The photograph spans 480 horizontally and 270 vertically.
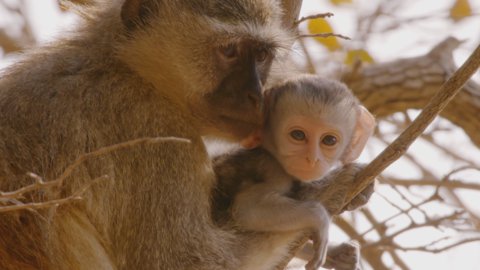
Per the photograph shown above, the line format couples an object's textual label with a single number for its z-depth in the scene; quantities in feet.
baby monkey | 31.86
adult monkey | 31.45
